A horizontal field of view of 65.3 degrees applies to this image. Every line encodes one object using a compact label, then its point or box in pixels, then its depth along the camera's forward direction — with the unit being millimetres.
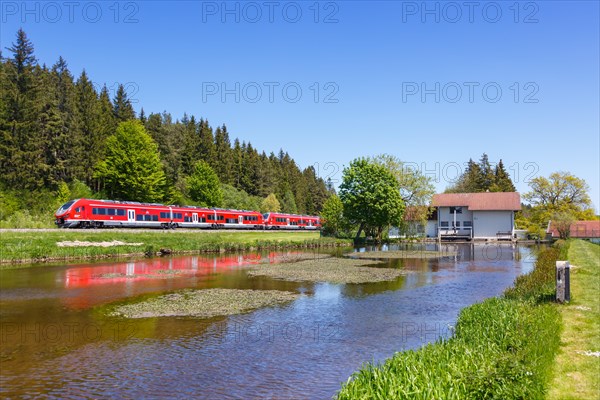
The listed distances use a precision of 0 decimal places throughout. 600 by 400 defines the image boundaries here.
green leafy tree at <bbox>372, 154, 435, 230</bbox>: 79000
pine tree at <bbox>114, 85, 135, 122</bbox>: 95125
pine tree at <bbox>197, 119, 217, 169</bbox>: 110500
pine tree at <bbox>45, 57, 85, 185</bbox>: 71000
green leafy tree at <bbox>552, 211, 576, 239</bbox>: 72938
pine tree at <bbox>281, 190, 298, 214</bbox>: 124500
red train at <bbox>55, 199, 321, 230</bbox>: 49562
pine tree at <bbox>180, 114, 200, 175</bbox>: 106062
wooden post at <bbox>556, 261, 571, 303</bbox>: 15344
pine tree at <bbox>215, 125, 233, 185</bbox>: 113250
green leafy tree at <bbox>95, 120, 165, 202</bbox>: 77375
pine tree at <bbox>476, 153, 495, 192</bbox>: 121625
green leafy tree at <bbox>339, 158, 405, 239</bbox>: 67875
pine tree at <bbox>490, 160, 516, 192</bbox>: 116562
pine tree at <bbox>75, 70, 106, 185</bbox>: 79000
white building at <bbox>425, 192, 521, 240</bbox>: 81188
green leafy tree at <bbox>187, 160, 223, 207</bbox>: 95125
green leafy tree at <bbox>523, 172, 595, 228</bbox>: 86000
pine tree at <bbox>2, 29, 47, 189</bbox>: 62469
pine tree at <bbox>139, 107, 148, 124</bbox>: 105688
